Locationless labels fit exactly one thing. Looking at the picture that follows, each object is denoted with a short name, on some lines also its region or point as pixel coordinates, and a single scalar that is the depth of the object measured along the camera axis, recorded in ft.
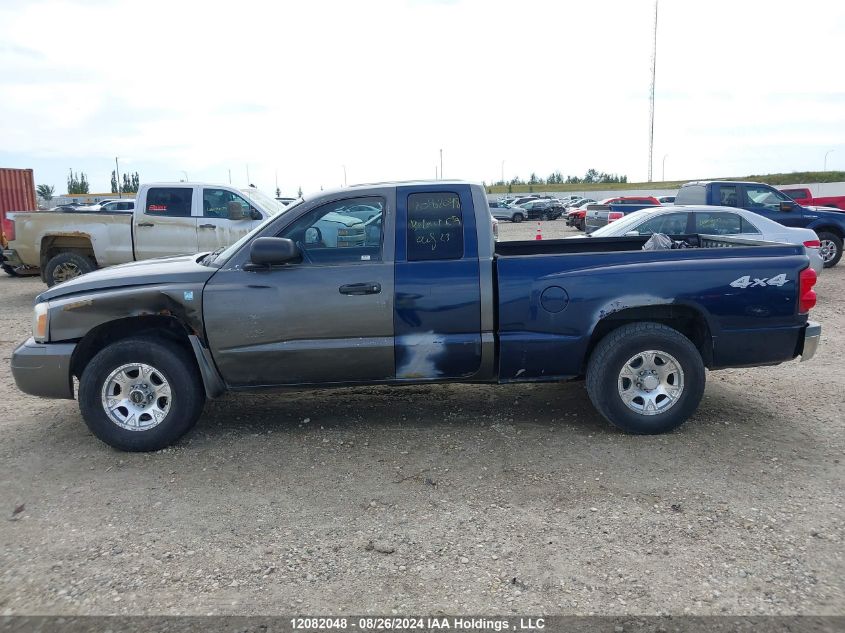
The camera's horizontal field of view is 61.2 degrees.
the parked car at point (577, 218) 108.27
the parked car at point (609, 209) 64.08
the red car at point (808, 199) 66.13
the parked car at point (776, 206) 49.52
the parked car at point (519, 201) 159.89
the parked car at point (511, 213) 154.81
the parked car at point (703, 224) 35.65
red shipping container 65.62
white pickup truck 38.27
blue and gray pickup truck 16.14
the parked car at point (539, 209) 156.97
